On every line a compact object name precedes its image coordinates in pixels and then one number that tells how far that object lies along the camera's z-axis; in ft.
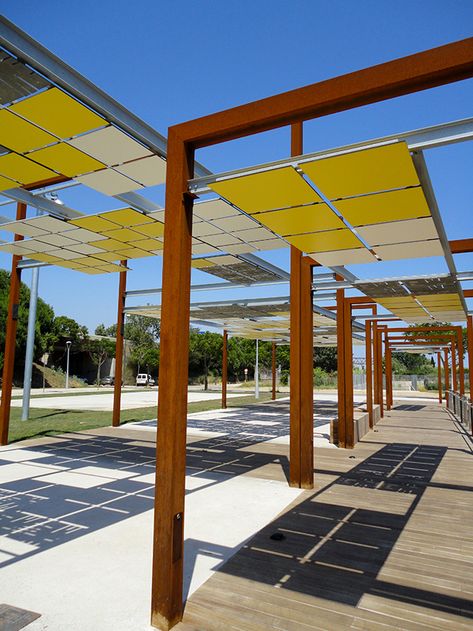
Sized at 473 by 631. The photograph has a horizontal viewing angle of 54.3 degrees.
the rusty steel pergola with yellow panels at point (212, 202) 12.93
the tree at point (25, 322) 174.30
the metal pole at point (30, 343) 60.44
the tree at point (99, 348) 211.00
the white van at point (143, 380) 202.80
